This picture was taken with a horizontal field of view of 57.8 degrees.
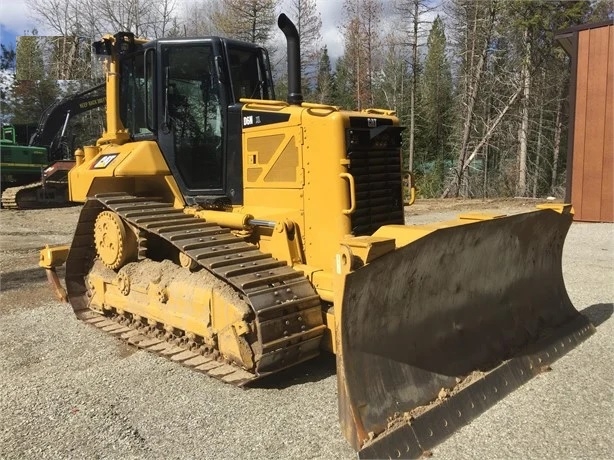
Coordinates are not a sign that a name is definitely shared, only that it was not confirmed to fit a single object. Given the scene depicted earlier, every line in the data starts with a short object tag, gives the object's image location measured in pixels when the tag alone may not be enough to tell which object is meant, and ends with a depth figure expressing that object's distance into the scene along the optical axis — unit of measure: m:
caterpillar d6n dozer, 3.50
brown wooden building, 12.71
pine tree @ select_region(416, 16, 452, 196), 33.41
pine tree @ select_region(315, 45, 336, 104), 37.88
